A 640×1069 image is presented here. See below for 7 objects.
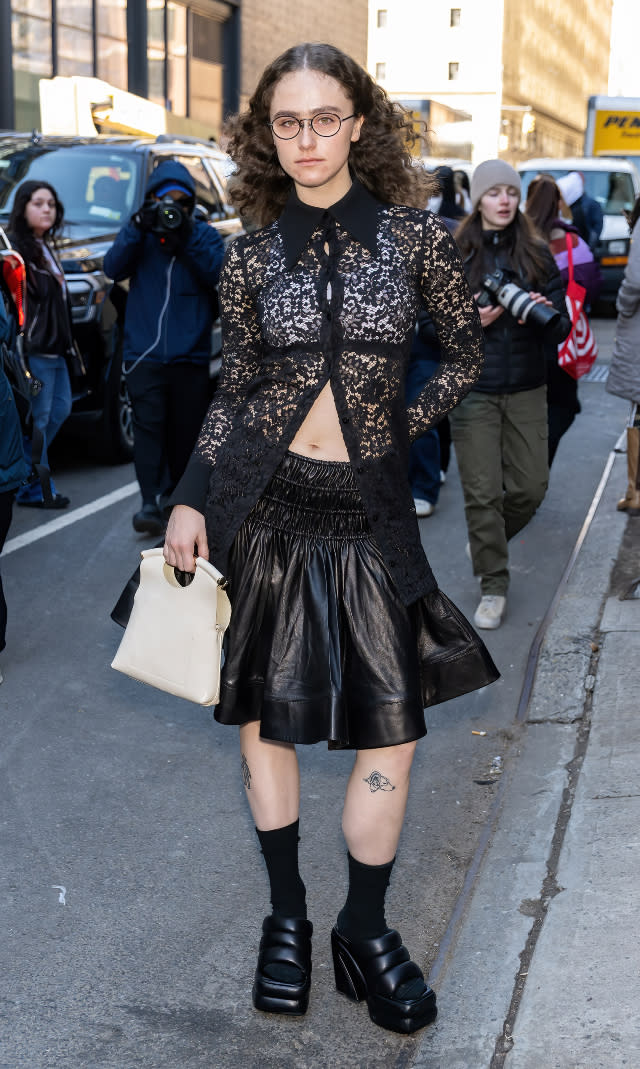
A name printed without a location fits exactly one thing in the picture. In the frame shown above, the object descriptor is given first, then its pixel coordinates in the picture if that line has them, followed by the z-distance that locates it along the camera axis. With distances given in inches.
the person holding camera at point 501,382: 229.3
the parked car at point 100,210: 344.8
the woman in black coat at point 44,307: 311.1
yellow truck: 1054.4
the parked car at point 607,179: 778.8
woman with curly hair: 107.6
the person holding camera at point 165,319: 279.7
